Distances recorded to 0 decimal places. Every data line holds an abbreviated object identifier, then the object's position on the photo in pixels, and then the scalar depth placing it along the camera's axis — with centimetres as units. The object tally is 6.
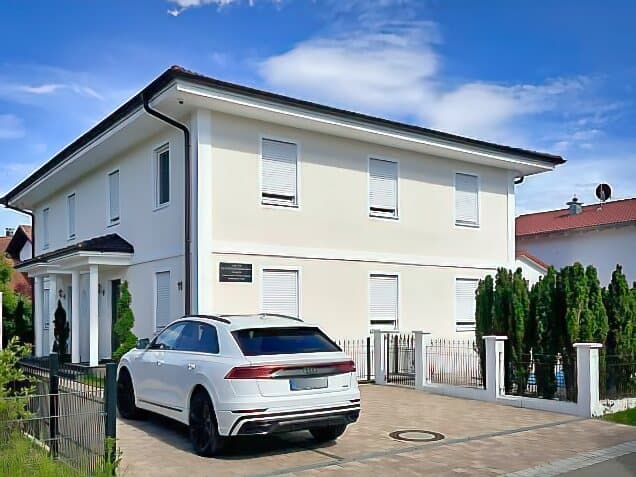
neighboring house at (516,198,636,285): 2766
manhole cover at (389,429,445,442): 968
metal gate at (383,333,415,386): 1611
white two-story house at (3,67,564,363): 1509
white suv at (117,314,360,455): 811
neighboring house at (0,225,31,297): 3807
